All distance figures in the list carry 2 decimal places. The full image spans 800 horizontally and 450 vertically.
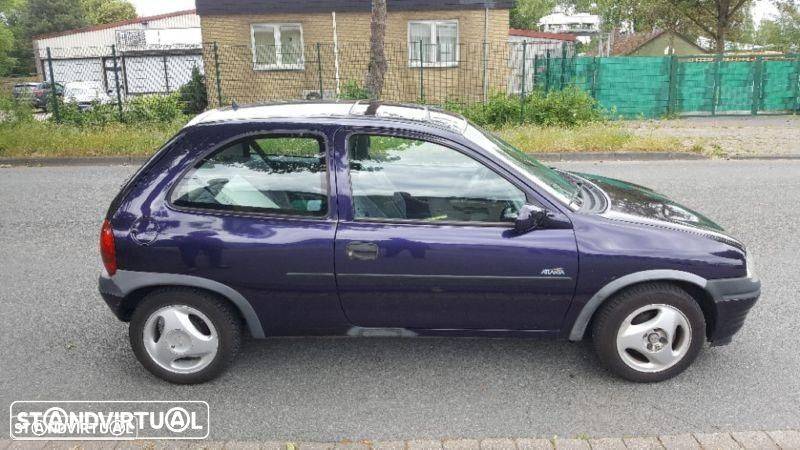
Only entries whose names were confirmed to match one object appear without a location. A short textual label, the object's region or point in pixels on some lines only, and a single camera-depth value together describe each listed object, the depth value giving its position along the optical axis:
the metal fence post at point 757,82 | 18.83
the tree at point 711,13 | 30.22
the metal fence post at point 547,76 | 18.48
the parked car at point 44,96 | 15.13
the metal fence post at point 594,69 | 18.69
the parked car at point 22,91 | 15.15
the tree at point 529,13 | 58.94
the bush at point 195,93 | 19.36
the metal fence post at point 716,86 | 18.80
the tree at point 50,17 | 56.38
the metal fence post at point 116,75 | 15.23
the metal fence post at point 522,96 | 15.31
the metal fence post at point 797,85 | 18.75
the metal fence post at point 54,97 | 15.09
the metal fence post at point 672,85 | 18.53
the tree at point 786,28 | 35.69
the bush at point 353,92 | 16.00
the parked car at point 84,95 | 15.66
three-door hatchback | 3.49
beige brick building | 19.66
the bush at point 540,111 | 15.23
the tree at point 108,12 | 65.82
